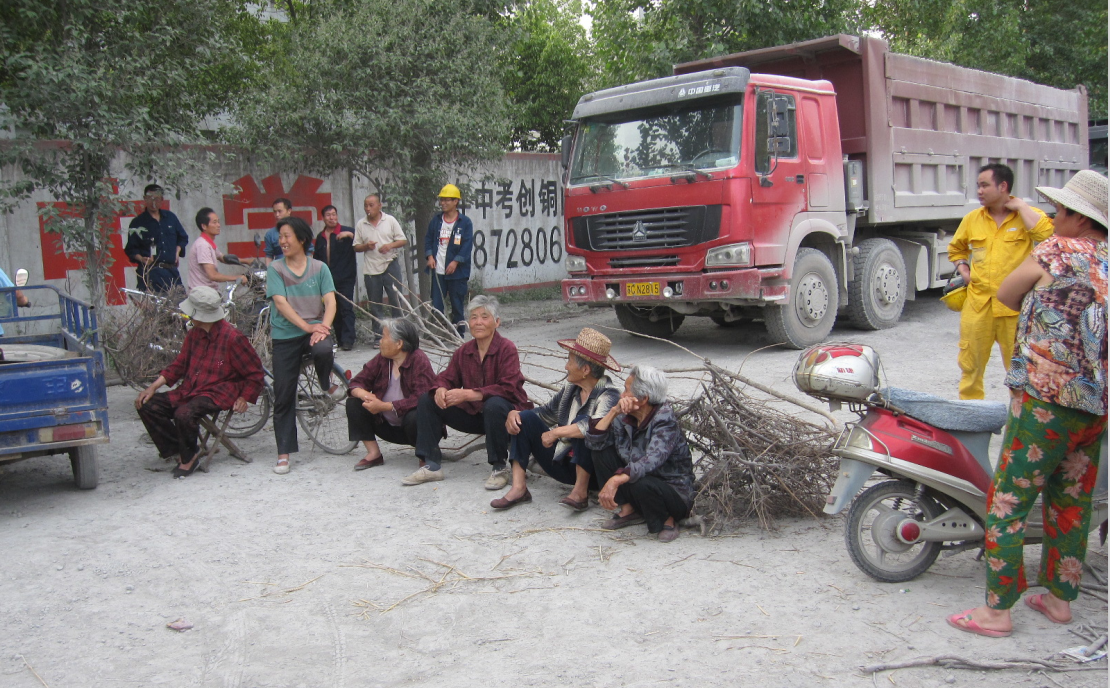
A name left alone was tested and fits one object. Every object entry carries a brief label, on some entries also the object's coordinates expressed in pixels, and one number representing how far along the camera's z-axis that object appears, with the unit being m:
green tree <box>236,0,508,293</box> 10.91
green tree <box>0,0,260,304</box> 7.97
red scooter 3.77
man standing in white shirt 10.38
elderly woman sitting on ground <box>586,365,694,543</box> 4.48
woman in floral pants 3.21
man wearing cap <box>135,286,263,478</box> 5.94
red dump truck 8.81
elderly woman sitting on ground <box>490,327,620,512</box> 4.86
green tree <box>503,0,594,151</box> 17.36
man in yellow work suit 5.52
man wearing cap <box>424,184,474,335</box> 9.95
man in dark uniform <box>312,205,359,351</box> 10.55
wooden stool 6.10
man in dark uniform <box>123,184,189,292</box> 9.22
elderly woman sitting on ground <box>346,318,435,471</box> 5.86
